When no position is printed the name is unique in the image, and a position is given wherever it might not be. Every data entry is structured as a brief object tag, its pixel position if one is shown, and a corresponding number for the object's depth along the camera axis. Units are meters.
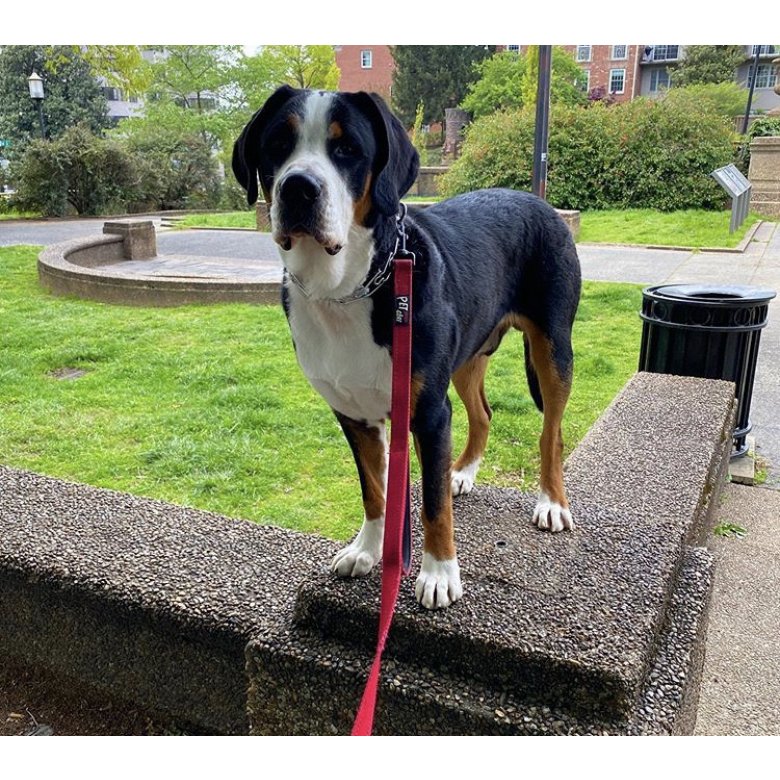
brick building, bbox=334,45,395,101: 39.78
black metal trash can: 4.70
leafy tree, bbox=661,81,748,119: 43.67
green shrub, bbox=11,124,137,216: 21.83
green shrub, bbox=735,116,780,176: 20.50
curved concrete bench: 9.48
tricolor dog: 1.86
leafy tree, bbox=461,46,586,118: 41.16
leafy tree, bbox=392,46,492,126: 51.91
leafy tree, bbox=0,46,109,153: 32.72
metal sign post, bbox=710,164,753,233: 15.36
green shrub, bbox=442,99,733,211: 19.75
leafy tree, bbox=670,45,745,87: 52.59
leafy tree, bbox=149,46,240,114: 35.50
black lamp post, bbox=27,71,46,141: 22.14
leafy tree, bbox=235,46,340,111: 31.12
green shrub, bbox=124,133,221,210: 26.14
